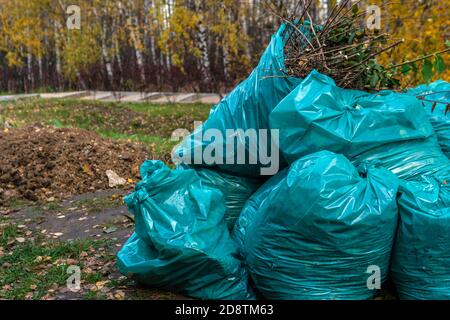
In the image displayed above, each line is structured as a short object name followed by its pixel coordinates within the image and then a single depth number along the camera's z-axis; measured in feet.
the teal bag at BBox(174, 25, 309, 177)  9.94
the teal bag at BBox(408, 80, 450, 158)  10.27
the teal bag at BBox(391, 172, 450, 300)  8.30
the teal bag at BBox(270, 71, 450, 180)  9.03
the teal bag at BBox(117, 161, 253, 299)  8.95
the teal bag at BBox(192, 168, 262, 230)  10.42
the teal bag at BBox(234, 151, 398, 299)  8.19
